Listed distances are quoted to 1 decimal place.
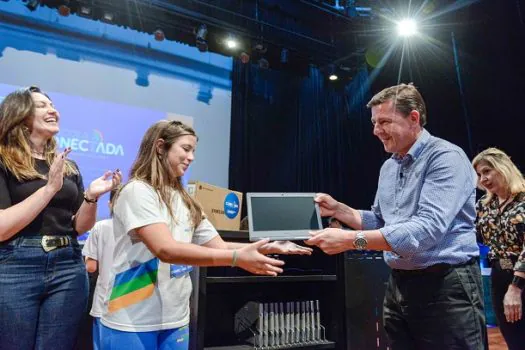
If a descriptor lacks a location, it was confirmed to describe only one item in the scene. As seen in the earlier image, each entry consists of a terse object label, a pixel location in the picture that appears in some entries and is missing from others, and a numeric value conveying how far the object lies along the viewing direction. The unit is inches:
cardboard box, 99.0
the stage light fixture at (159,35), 193.6
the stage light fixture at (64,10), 172.4
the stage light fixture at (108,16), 182.9
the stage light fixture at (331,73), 241.3
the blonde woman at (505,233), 92.2
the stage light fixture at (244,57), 214.5
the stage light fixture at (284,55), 225.1
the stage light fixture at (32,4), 169.3
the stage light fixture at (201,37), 199.3
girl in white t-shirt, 54.6
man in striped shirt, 60.4
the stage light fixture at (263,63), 224.2
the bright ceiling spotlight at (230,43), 207.9
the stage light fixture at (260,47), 214.9
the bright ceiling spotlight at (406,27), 229.0
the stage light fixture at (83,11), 177.5
